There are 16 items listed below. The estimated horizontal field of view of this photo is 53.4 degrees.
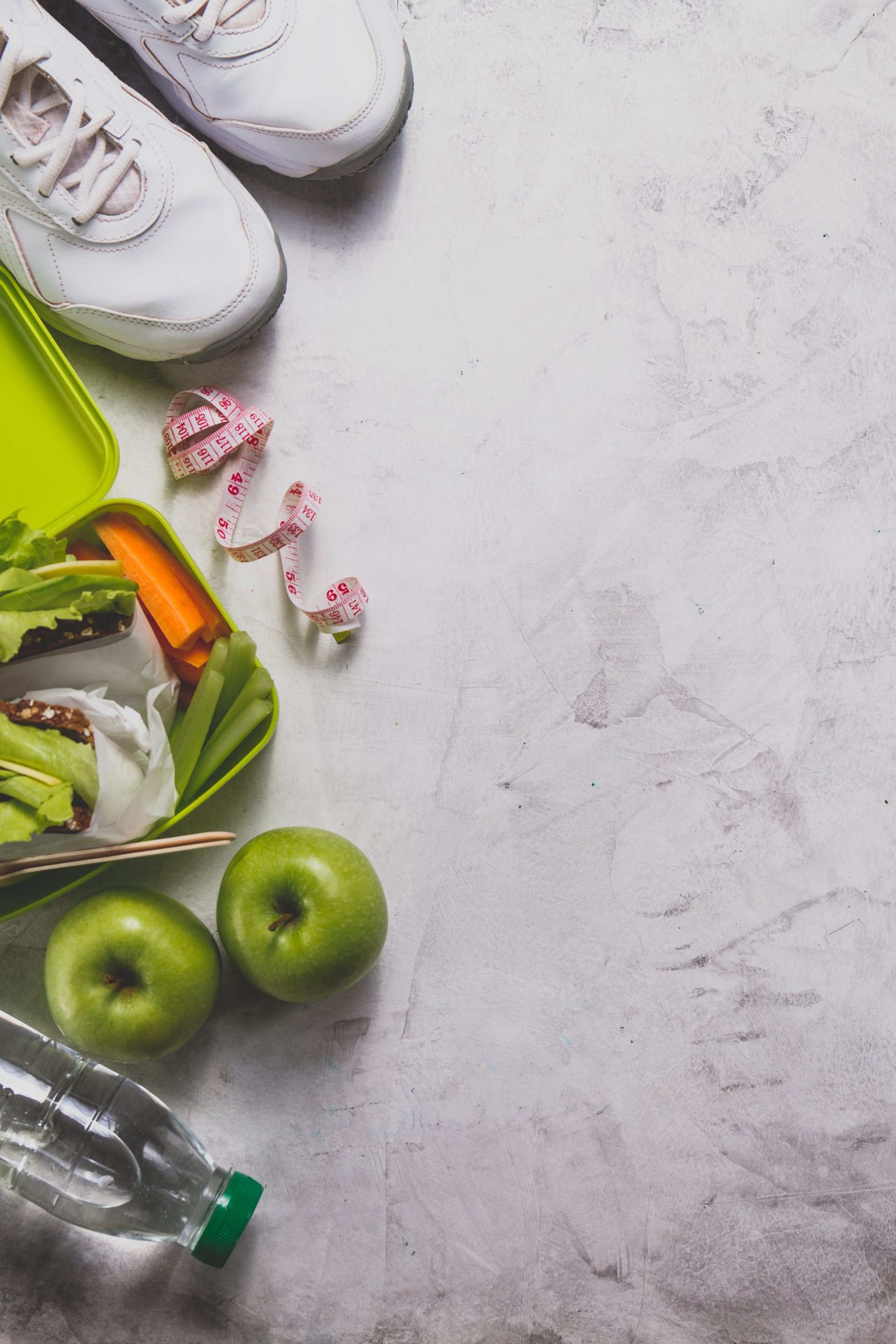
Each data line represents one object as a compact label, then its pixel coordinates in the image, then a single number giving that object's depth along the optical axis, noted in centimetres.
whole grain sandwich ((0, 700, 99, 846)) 87
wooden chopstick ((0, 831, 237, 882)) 96
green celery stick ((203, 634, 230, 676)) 104
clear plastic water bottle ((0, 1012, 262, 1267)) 106
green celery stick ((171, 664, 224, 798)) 104
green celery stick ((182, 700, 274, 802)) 106
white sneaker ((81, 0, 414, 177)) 109
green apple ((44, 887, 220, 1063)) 98
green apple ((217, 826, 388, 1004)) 99
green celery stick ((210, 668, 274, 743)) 106
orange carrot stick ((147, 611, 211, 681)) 108
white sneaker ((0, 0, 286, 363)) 105
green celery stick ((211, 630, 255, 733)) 104
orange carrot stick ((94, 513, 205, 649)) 105
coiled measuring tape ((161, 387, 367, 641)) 113
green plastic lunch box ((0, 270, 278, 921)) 108
